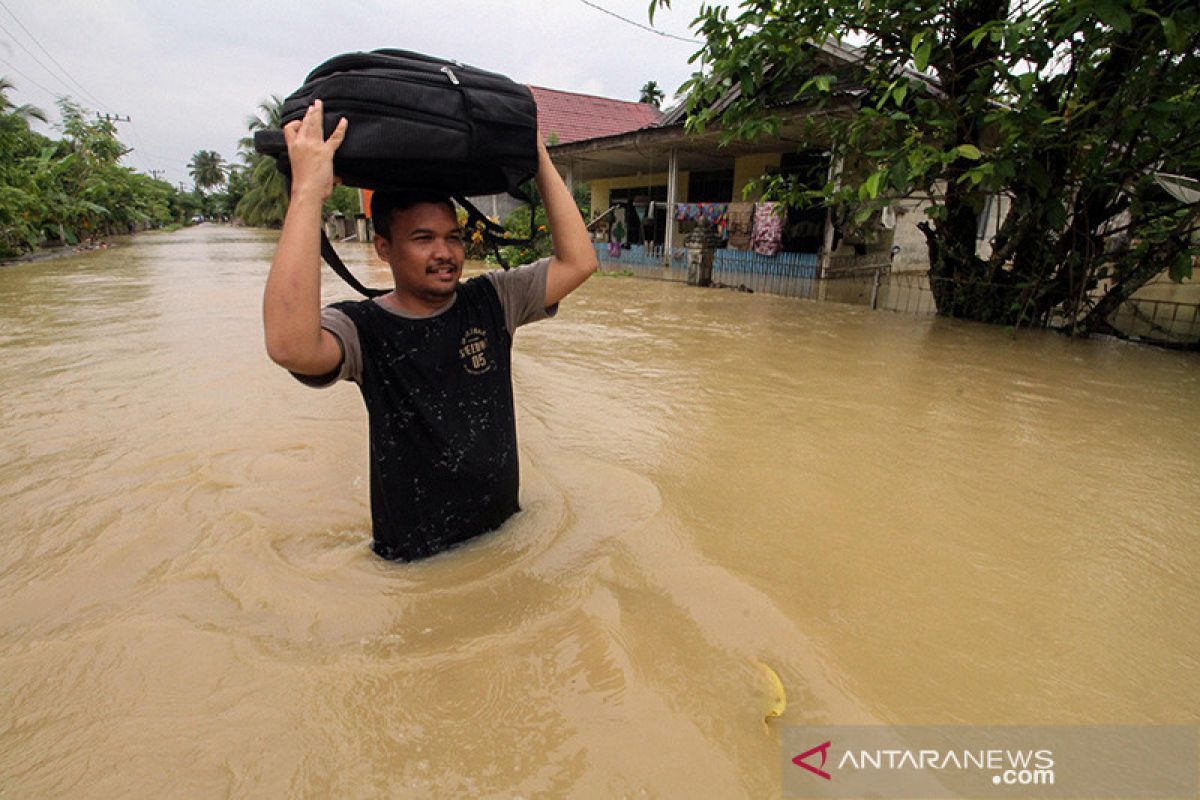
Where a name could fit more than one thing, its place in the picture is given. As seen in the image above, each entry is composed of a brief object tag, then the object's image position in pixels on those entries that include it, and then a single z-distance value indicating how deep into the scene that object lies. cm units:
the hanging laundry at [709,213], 1216
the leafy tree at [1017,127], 461
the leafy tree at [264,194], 4072
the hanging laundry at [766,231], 1109
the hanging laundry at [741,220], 1179
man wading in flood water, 170
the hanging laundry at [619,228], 1655
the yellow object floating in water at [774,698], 141
